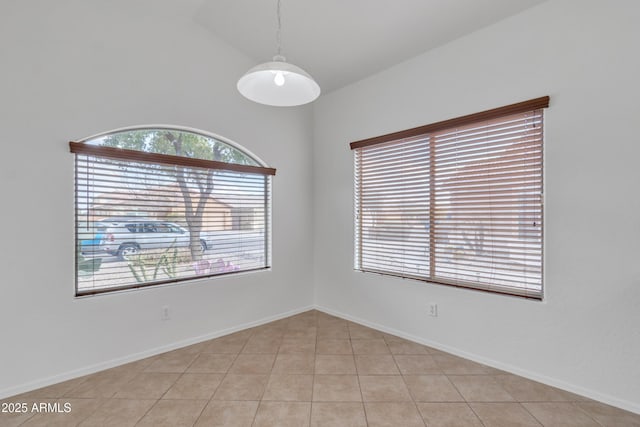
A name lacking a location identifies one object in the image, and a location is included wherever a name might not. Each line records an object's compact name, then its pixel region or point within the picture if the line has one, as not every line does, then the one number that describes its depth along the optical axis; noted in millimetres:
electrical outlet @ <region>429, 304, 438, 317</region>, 2893
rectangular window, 2379
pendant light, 1812
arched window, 2547
